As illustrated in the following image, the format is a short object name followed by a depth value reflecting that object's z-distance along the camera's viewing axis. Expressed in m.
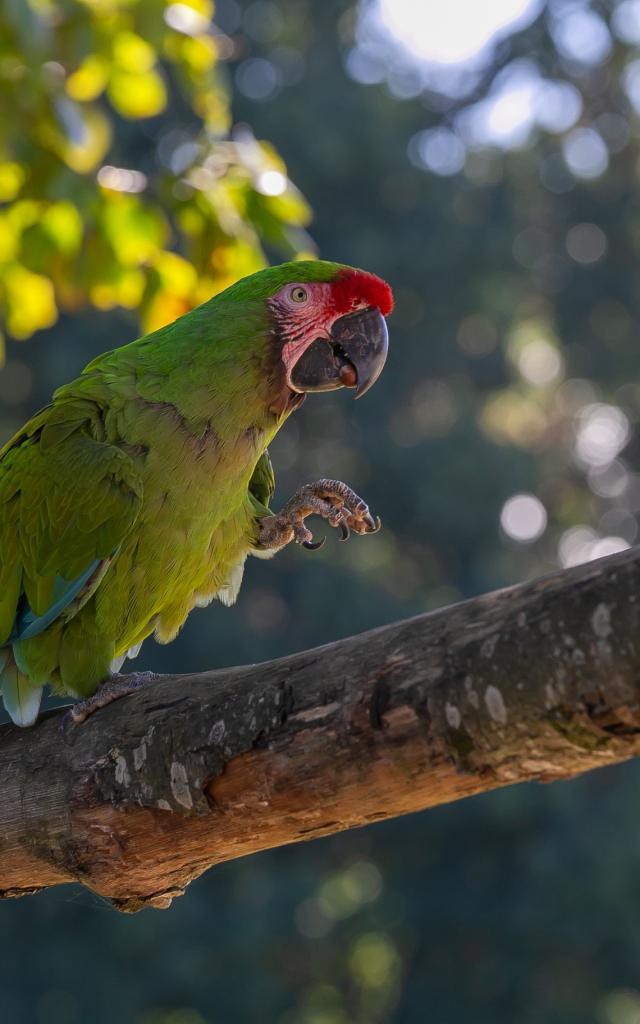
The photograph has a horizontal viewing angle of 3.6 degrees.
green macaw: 6.14
